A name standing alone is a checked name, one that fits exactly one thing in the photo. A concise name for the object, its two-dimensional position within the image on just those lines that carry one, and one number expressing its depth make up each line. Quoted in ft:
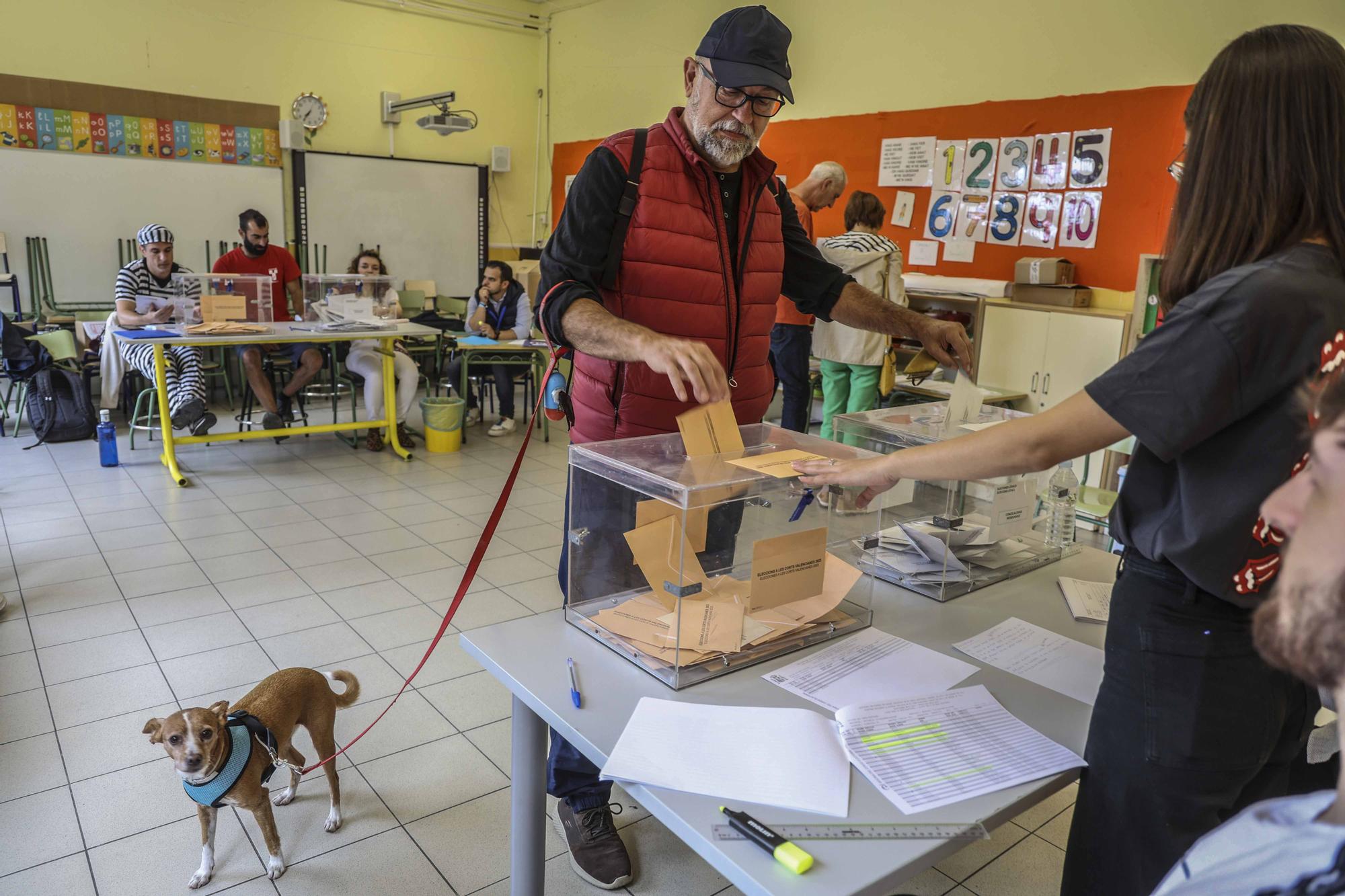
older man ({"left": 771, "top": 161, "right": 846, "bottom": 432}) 16.15
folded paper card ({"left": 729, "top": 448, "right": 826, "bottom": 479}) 4.40
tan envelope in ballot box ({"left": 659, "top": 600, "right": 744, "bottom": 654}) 4.33
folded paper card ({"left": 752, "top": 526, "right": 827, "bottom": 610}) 4.34
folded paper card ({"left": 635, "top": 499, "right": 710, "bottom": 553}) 4.25
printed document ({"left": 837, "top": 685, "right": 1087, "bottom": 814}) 3.45
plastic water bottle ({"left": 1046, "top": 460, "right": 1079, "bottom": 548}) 6.37
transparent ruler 3.14
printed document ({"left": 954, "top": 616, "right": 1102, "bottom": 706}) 4.40
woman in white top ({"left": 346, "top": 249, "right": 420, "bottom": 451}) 18.34
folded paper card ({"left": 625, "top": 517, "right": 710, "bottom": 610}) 4.32
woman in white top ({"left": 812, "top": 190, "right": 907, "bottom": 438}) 15.64
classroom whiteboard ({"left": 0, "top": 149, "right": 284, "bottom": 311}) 20.86
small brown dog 5.59
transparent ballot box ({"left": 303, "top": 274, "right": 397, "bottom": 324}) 17.84
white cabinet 14.73
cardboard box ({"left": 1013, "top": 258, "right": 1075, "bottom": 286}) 15.42
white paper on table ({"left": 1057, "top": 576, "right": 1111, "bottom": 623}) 5.28
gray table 3.02
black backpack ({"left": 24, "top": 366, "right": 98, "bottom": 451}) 17.37
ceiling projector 24.08
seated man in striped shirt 16.74
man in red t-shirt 18.12
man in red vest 5.29
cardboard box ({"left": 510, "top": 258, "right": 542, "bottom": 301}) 25.22
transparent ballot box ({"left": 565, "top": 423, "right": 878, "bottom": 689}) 4.30
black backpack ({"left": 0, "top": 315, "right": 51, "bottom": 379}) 16.67
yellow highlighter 2.96
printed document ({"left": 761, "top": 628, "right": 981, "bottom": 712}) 4.14
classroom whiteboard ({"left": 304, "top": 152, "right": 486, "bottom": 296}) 24.93
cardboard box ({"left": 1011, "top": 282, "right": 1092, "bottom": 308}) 15.26
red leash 5.09
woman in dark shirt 3.01
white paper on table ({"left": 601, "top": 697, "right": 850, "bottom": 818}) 3.37
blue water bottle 15.96
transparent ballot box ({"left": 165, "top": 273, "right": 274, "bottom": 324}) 16.38
